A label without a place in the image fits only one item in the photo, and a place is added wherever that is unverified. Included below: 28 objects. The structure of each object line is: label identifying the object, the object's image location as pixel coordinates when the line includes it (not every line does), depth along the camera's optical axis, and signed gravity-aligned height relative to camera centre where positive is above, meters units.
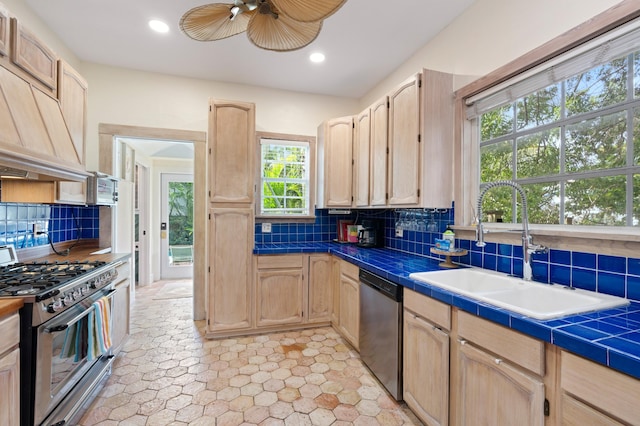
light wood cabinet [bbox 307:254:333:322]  3.20 -0.80
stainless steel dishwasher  1.94 -0.82
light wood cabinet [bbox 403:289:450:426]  1.57 -0.82
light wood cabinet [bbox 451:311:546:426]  1.12 -0.68
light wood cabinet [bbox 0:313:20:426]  1.28 -0.70
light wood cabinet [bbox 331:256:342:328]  3.03 -0.80
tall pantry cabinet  2.94 -0.02
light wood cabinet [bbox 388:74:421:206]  2.26 +0.56
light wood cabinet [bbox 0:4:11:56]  1.62 +1.00
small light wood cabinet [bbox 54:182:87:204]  2.23 +0.16
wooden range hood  1.53 +0.45
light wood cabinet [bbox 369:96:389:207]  2.66 +0.56
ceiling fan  1.52 +1.06
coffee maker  3.23 -0.22
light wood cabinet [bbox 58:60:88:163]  2.20 +0.86
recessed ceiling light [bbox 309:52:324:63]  2.84 +1.51
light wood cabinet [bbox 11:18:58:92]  1.71 +0.99
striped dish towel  1.90 -0.77
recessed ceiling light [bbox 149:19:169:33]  2.37 +1.50
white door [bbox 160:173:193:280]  5.29 -0.24
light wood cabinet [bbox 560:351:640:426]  0.85 -0.55
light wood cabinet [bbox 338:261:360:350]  2.60 -0.82
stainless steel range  1.44 -0.66
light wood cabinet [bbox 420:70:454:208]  2.22 +0.55
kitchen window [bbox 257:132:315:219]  3.62 +0.46
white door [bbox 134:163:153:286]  4.78 -0.33
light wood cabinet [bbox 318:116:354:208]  3.28 +0.56
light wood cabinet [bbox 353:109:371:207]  2.97 +0.58
